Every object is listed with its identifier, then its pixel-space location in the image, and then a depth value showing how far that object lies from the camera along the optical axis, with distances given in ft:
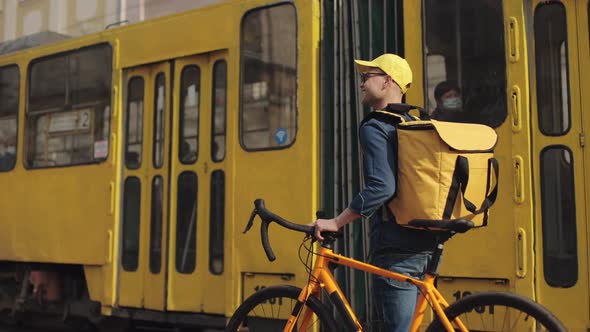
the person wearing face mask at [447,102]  16.67
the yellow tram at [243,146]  15.49
